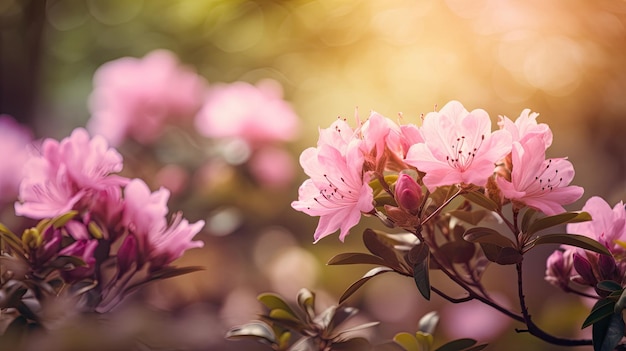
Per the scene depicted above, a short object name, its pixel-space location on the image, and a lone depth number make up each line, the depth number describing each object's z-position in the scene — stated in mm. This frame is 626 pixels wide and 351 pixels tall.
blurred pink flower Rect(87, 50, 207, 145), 1822
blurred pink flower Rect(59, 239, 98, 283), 1131
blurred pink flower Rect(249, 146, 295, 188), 1728
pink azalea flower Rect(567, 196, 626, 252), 1084
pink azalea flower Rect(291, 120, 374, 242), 1058
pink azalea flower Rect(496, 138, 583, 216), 1055
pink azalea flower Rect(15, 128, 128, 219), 1139
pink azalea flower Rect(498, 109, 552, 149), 1057
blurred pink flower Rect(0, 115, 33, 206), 1313
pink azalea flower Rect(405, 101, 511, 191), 1049
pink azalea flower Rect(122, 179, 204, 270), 1142
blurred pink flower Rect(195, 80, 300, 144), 1747
